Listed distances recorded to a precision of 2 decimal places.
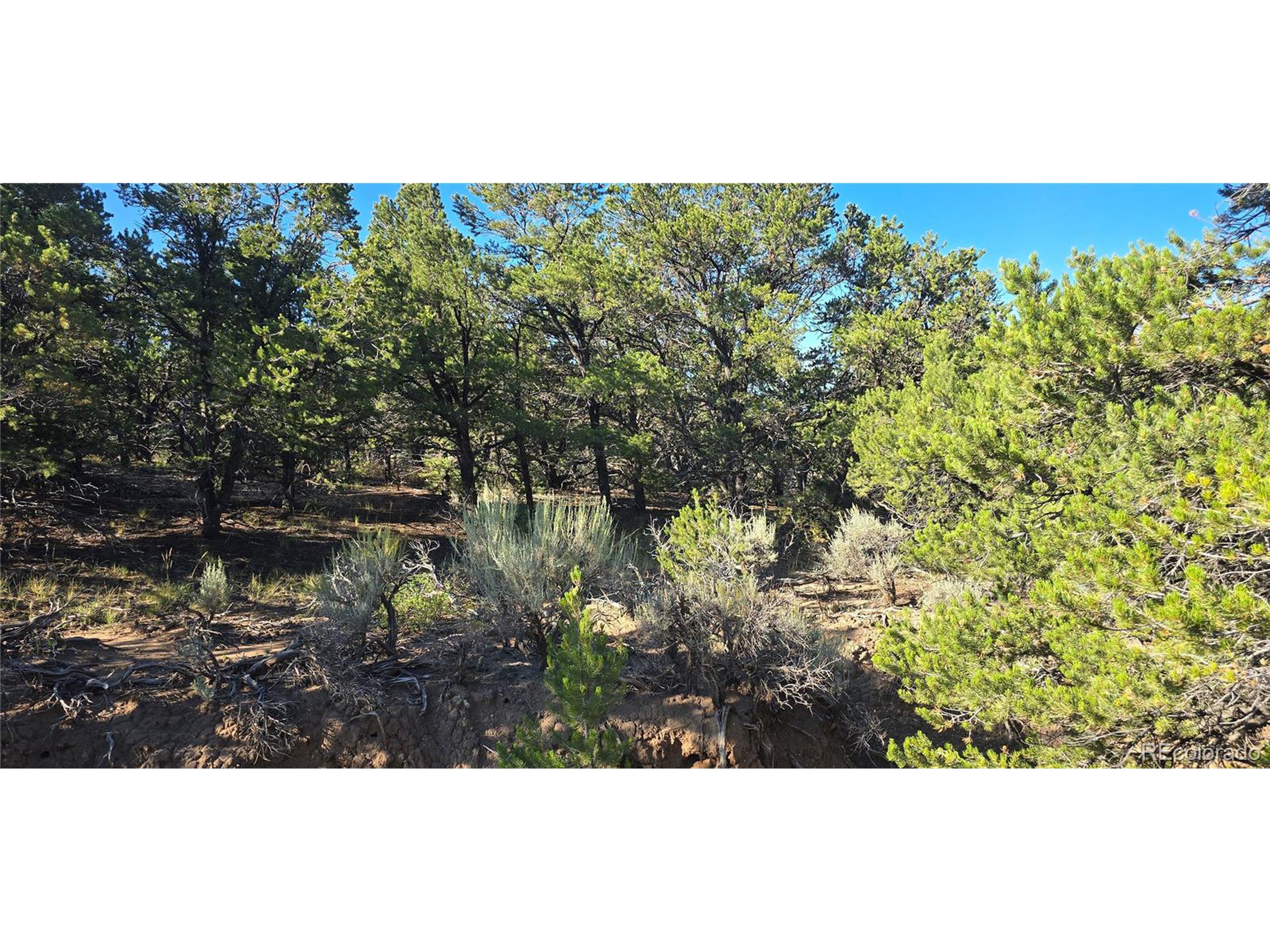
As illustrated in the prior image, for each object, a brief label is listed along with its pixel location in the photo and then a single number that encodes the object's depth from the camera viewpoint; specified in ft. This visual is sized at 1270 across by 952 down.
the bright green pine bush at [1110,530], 6.93
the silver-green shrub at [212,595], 16.05
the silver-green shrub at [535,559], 14.28
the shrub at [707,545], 14.20
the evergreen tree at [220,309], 20.86
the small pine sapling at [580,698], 8.99
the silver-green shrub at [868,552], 21.61
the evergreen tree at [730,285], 28.32
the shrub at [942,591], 16.89
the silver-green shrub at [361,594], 13.41
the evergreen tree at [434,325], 26.55
